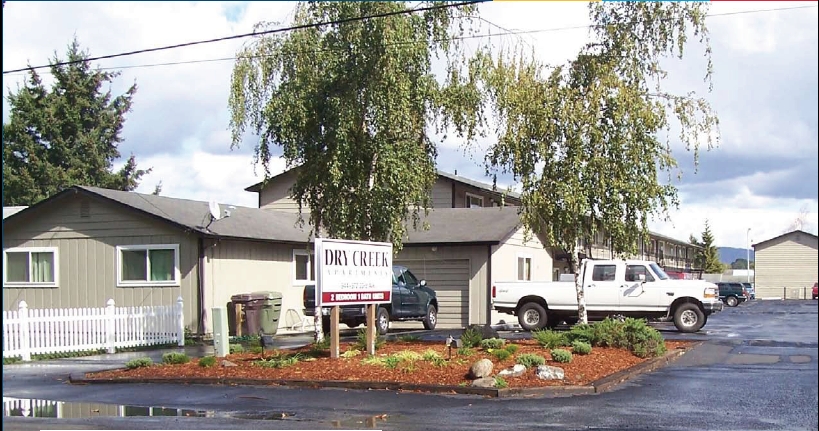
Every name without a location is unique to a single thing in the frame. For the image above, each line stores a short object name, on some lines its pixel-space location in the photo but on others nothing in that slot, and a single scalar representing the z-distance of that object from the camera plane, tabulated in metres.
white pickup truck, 23.58
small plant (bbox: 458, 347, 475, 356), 15.03
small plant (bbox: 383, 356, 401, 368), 13.88
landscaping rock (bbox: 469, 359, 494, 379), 12.69
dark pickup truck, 23.69
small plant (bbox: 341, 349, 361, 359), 15.28
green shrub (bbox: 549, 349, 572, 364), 14.16
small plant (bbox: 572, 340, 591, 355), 15.32
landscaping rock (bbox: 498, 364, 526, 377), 12.96
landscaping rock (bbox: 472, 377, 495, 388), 12.28
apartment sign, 14.58
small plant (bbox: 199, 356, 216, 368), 15.03
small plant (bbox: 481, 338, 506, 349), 15.50
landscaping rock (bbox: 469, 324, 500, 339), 16.76
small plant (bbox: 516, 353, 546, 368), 13.45
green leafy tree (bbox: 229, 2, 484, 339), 17.67
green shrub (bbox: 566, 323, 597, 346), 16.83
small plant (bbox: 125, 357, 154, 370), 15.44
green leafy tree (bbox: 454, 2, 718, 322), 16.67
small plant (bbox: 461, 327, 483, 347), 15.74
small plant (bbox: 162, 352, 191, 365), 15.74
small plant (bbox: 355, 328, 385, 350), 16.22
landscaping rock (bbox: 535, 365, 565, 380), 12.72
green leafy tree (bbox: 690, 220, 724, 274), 77.12
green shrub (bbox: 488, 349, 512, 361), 14.23
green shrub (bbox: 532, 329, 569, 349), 16.25
